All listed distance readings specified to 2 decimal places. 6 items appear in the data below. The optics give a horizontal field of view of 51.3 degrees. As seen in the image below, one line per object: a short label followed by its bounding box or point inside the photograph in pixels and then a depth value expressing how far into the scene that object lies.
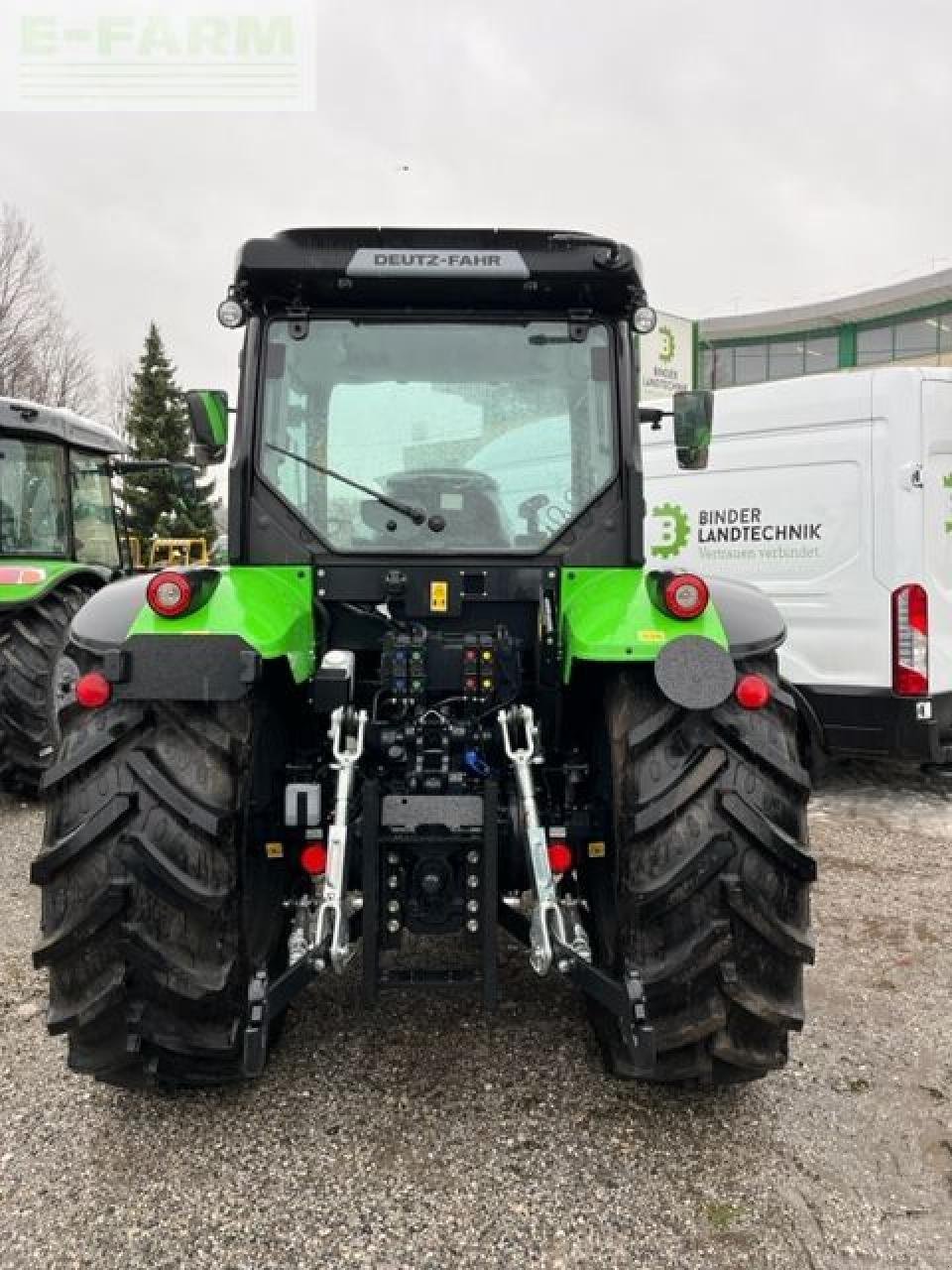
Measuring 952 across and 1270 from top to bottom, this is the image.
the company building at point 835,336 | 39.22
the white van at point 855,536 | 6.34
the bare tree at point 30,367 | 26.56
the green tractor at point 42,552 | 6.46
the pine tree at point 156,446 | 32.81
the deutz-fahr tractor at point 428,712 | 2.57
